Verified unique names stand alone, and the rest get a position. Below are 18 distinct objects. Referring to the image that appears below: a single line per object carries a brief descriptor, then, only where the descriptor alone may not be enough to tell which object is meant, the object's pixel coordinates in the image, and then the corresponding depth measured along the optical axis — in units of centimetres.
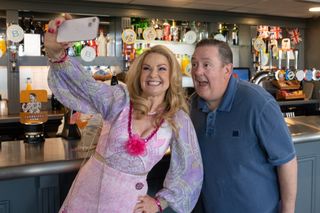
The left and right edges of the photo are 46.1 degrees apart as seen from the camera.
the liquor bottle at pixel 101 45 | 461
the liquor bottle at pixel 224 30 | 551
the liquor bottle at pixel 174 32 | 505
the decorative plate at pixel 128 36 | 424
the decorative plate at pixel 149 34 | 445
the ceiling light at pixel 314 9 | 501
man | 149
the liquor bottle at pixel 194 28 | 526
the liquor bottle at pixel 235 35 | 554
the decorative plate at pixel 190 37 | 462
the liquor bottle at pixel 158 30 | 490
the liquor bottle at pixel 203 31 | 528
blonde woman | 126
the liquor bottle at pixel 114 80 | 249
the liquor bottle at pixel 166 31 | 497
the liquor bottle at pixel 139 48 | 473
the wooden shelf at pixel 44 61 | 408
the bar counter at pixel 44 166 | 152
